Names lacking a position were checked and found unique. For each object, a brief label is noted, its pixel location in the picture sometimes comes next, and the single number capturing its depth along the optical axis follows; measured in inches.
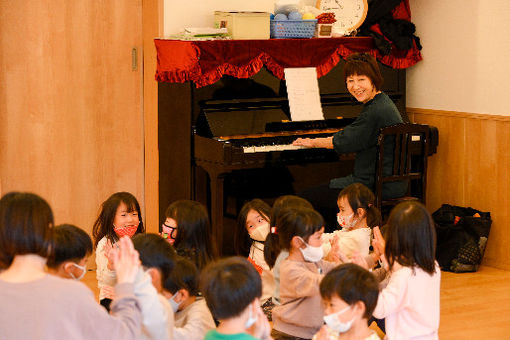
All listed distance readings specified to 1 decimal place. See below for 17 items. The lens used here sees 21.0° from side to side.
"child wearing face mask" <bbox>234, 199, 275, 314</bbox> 259.8
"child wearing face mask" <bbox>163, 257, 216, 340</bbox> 175.7
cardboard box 343.9
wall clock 381.5
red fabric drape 333.0
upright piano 324.7
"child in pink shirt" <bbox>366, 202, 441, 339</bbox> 201.8
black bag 361.0
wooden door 331.7
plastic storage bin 356.6
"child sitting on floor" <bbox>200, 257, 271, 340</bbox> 152.1
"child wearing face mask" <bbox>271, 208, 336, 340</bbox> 205.3
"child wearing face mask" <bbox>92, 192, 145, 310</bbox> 247.1
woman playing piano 317.4
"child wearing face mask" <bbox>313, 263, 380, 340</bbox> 176.4
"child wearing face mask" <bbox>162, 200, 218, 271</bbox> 215.7
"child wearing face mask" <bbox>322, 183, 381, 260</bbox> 253.8
